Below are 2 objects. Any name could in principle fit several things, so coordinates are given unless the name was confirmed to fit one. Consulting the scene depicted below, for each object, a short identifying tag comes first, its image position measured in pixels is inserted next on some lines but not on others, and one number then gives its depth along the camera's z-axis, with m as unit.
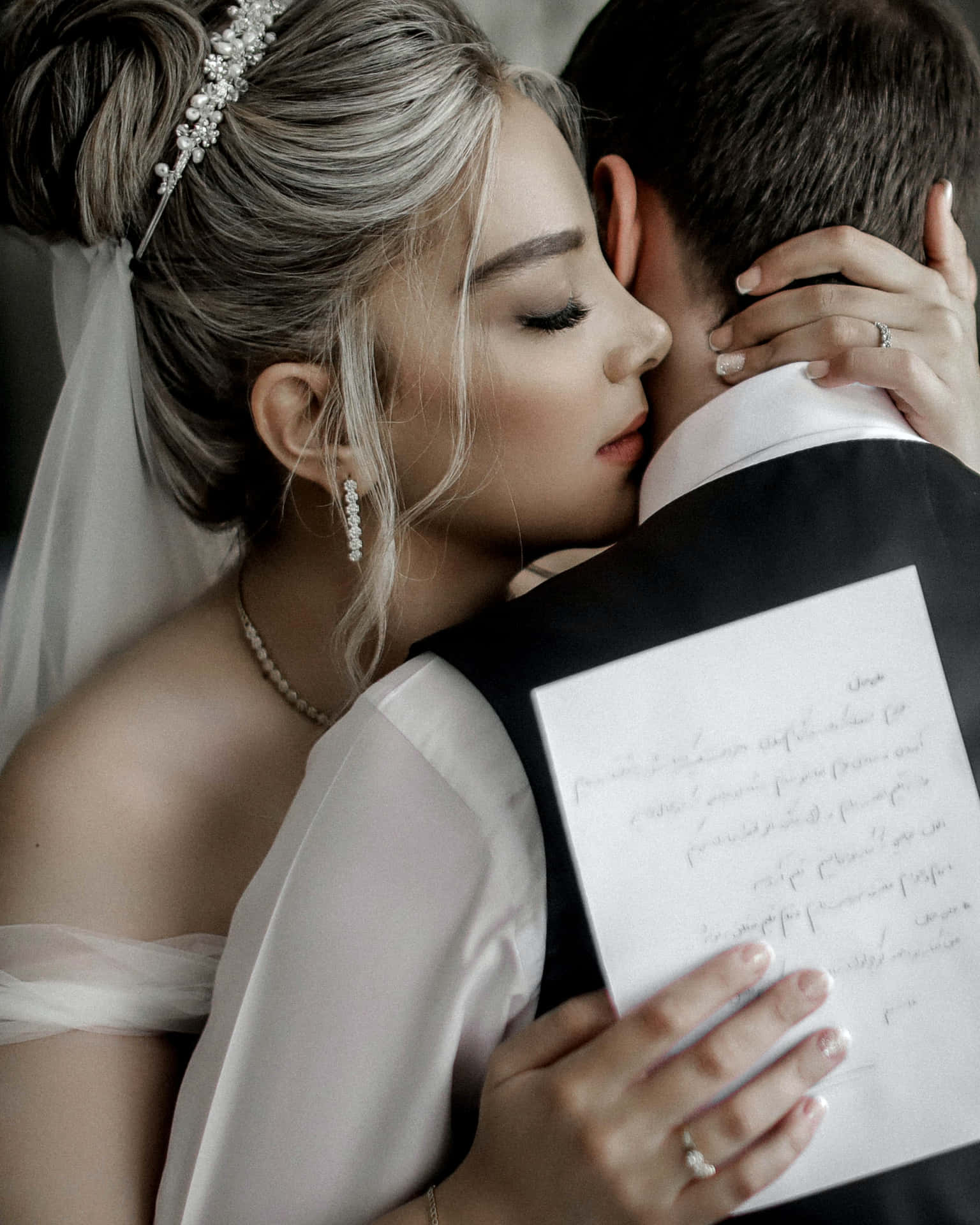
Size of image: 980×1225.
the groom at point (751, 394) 0.69
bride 1.01
